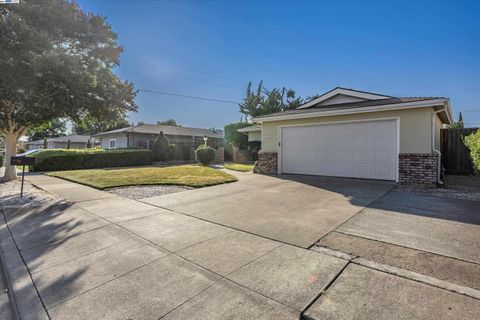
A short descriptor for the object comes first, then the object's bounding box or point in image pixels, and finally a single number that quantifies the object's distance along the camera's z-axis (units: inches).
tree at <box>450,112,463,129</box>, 889.2
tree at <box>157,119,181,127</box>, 2017.2
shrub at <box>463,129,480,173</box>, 268.6
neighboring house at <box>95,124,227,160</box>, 929.5
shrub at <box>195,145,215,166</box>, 678.5
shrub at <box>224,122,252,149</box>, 912.3
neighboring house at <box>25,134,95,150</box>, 1362.5
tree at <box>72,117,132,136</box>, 402.1
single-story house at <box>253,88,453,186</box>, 316.8
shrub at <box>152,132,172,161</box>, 843.4
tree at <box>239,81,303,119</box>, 1125.1
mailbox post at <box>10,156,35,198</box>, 263.1
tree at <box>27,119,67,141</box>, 1910.1
